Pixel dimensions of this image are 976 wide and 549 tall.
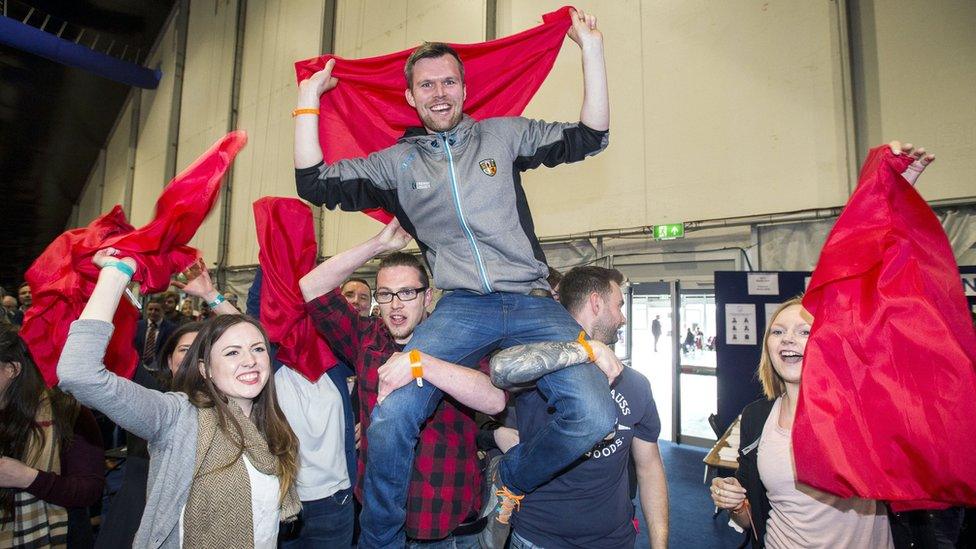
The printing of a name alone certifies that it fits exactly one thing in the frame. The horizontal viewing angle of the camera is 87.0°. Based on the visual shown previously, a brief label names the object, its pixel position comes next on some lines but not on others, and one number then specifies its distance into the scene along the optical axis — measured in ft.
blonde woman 5.43
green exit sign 21.76
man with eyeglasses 5.48
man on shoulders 5.37
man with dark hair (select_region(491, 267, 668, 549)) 5.16
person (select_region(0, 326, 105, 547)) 6.73
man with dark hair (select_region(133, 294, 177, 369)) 19.74
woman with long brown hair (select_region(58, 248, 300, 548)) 4.93
